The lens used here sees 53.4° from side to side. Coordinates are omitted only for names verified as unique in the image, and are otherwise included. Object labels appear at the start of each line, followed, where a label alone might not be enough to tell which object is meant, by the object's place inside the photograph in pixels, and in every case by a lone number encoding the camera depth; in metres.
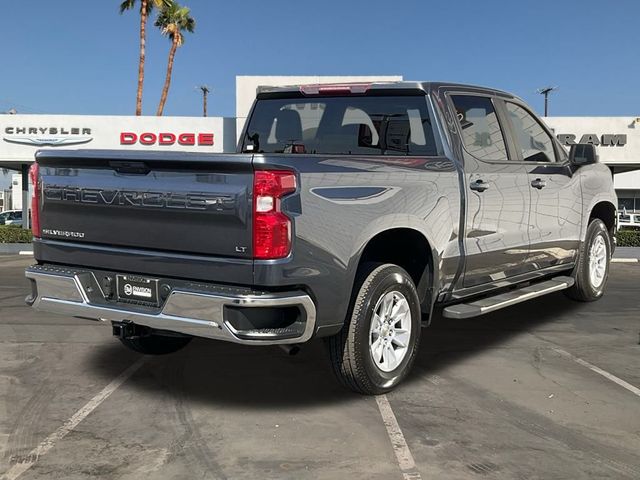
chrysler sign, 21.30
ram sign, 22.55
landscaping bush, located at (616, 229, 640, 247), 16.89
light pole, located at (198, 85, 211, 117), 67.07
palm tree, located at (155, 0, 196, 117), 35.59
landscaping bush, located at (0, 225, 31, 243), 18.02
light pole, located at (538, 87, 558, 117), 61.00
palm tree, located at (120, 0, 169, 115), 31.81
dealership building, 21.31
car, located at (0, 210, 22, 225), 28.36
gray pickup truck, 3.52
